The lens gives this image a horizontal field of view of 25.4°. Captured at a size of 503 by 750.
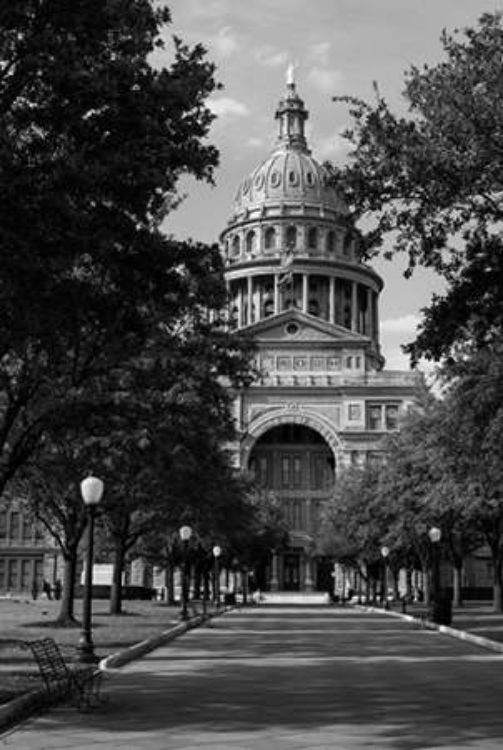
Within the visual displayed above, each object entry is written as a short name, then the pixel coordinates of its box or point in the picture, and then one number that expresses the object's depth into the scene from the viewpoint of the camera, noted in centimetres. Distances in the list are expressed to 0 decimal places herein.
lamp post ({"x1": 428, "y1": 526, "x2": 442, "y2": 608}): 4444
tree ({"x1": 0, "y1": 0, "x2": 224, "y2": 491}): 1481
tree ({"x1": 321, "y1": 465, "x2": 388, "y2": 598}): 6794
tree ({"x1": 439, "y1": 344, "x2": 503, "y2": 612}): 2995
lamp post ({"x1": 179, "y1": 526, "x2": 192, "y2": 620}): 4216
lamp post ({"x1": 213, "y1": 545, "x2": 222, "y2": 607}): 5824
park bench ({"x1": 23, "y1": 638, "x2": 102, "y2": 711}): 1612
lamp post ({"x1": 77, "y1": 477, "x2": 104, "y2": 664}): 2348
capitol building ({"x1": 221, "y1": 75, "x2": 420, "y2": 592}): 13188
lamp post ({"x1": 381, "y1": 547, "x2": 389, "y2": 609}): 7044
